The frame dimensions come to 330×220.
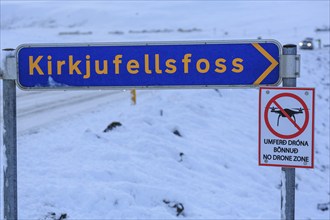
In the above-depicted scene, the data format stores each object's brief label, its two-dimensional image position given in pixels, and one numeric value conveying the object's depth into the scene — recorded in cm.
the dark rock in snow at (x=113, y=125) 1071
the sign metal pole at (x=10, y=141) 416
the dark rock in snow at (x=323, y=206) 865
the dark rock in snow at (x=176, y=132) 1080
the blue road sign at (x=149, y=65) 405
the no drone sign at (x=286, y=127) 372
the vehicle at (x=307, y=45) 4112
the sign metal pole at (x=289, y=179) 383
